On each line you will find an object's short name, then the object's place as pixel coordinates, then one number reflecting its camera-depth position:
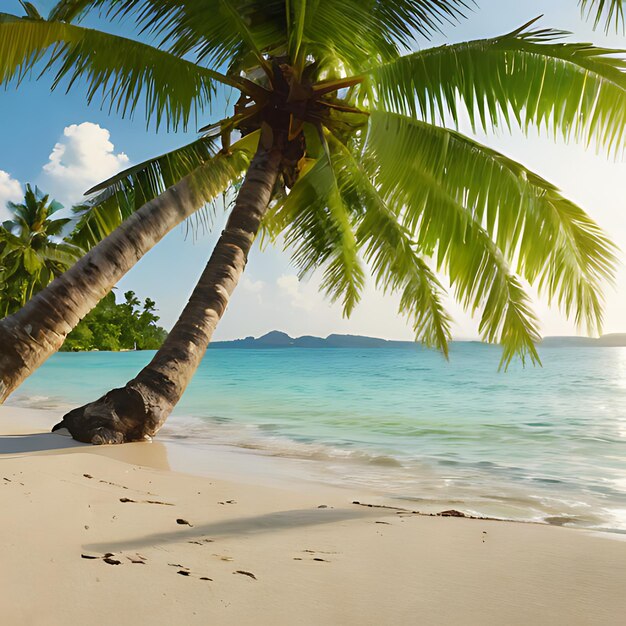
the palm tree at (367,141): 5.71
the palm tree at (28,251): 28.39
